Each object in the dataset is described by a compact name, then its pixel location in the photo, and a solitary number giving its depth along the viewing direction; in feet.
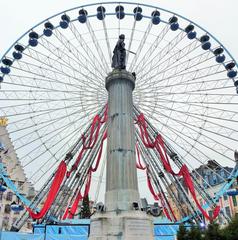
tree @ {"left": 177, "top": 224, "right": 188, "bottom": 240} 36.14
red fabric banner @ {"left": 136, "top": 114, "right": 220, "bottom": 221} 76.13
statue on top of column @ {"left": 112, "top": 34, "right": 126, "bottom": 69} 57.00
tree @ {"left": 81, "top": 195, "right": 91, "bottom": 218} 143.95
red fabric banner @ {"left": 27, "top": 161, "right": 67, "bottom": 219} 71.67
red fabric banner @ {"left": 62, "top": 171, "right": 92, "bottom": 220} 85.20
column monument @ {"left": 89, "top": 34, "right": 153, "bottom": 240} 40.81
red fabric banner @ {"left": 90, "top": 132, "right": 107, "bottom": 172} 79.94
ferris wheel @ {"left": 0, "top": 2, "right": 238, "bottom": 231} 78.33
